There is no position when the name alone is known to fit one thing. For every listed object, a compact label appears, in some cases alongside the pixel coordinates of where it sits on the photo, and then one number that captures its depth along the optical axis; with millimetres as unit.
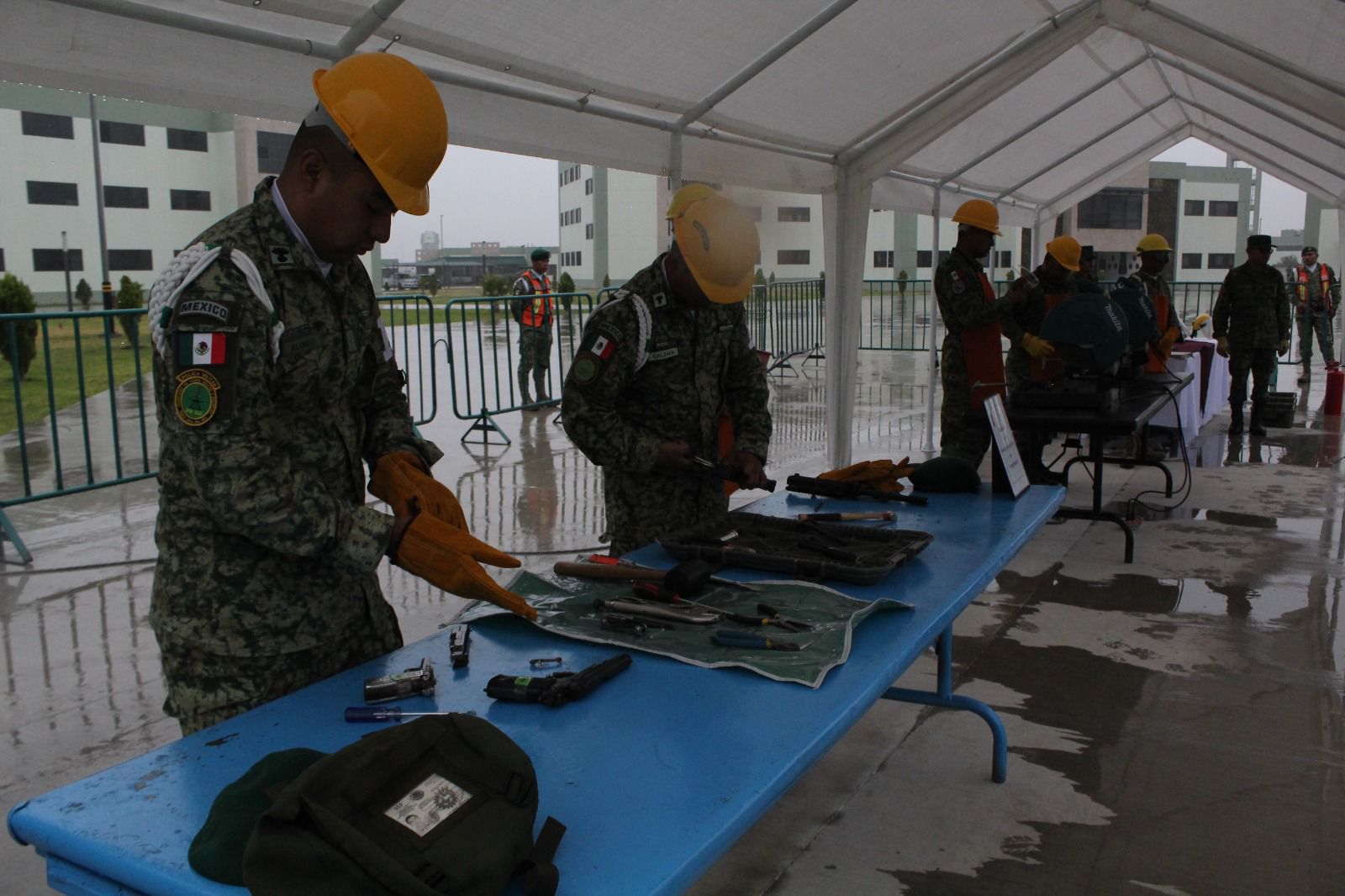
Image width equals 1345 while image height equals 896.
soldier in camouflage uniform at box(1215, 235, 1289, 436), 8719
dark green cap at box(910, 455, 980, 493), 3182
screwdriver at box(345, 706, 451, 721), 1466
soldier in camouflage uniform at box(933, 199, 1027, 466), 5613
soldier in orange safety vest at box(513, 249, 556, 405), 9875
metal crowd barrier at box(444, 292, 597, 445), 8617
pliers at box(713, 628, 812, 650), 1751
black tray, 2166
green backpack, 985
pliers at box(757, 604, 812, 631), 1858
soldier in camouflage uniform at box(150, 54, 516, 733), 1439
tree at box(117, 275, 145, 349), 17784
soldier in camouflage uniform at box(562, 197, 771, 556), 2693
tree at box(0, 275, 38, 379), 12500
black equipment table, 4828
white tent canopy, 2979
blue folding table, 1136
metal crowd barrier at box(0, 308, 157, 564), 5750
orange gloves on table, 3150
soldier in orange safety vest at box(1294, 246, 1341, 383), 12898
